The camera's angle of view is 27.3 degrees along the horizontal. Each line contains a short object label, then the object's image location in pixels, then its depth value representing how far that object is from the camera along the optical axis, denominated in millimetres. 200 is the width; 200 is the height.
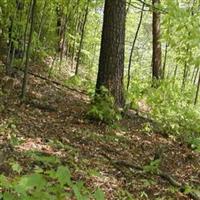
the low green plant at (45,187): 2197
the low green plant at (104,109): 7332
